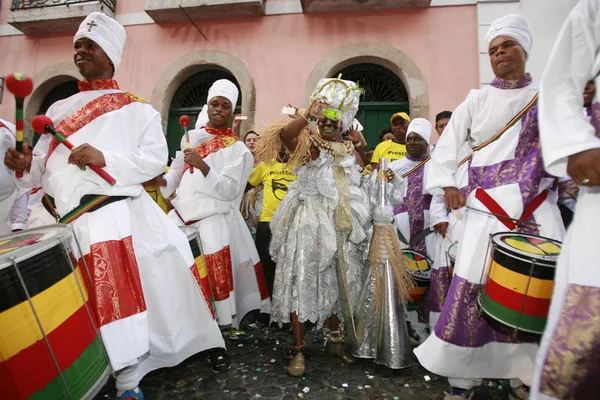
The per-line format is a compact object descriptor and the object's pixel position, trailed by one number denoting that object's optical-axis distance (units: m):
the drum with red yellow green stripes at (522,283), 1.73
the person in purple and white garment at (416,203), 4.03
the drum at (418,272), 3.74
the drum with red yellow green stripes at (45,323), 1.39
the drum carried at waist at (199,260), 3.01
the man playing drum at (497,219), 2.32
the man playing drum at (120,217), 2.27
